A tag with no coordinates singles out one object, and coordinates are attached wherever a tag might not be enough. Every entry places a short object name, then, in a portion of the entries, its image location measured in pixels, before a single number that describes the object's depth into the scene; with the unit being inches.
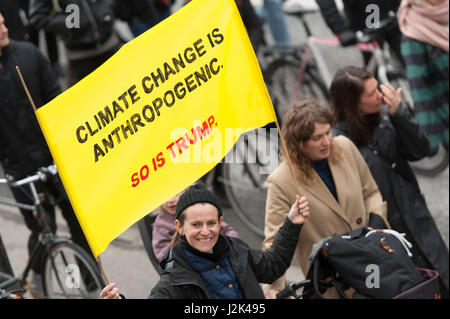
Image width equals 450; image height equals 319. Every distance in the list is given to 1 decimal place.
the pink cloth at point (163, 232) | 396.5
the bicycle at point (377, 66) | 584.1
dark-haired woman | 414.6
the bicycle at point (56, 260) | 454.0
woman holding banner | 305.4
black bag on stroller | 327.6
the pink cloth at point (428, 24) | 491.8
